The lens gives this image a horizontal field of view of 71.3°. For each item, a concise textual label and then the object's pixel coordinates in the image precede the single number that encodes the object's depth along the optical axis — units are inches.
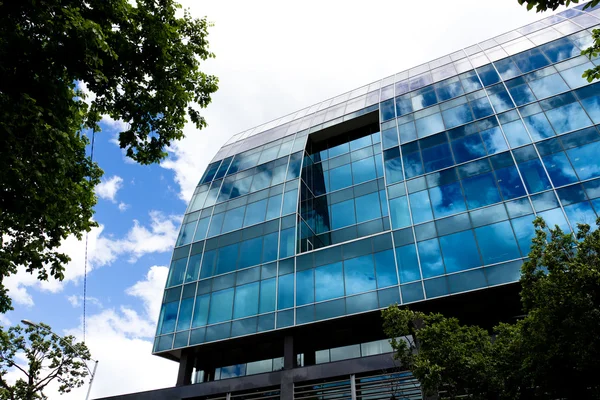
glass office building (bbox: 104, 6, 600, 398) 864.3
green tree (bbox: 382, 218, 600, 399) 436.5
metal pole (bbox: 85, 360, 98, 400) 1014.4
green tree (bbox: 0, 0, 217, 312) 388.5
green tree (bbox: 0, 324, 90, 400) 1151.6
